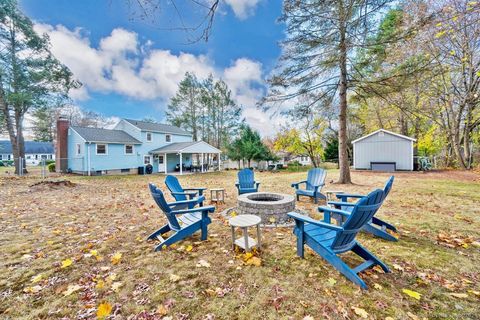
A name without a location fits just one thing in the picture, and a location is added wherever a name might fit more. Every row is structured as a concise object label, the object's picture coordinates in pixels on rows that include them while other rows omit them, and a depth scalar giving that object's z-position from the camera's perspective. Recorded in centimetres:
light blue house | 1657
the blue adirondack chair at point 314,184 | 592
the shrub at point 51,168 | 1877
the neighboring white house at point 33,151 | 4244
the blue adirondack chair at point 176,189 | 469
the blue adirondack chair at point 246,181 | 624
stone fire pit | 417
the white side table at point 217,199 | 636
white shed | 1530
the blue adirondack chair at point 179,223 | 308
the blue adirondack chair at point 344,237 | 217
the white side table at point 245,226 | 287
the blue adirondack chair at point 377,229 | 338
